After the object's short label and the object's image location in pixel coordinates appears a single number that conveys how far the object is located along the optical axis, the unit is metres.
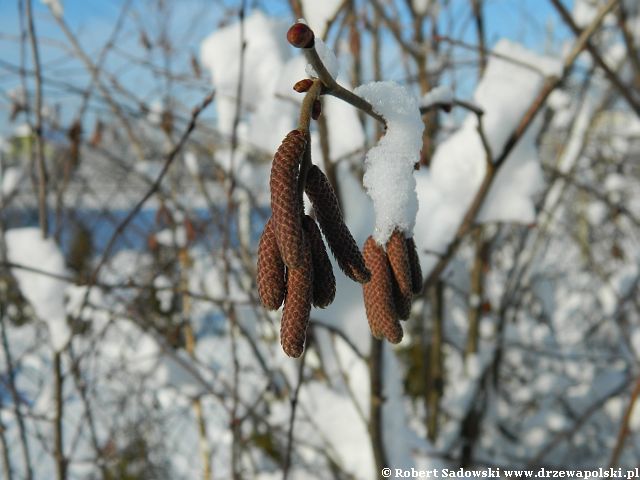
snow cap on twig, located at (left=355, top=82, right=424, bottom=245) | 0.19
